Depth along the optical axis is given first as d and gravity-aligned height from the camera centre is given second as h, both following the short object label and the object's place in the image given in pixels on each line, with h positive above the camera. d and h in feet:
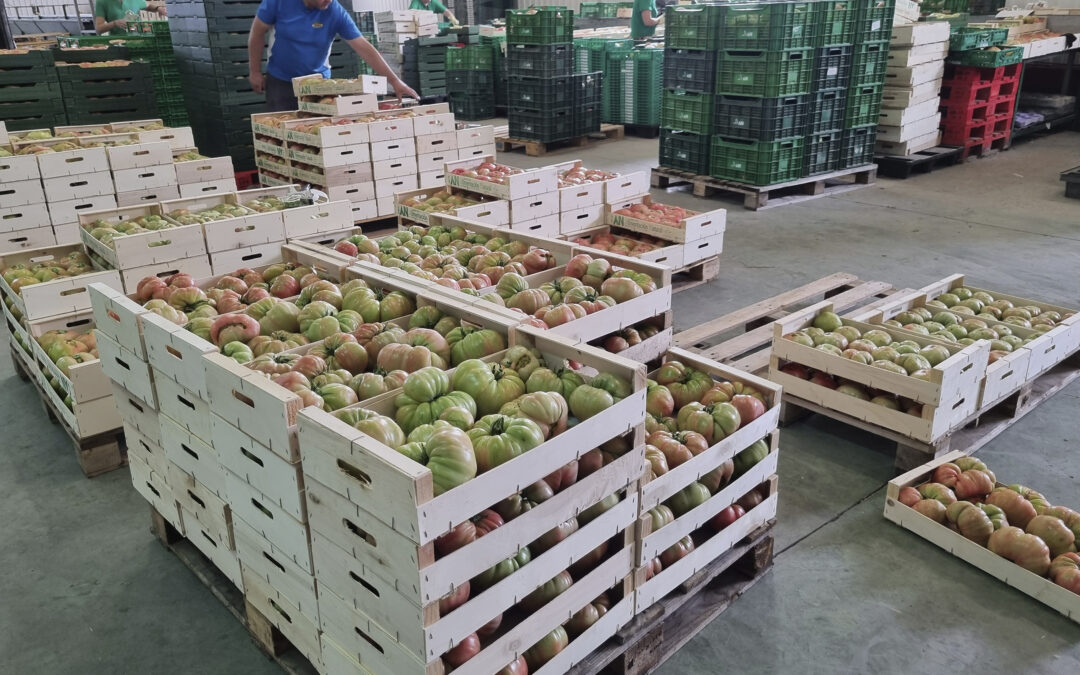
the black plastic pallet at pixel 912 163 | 34.65 -5.41
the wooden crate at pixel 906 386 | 12.62 -5.43
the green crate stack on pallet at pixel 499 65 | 50.90 -1.56
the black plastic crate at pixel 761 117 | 28.86 -2.87
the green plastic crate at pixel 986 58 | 34.73 -1.25
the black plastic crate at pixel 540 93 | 39.96 -2.58
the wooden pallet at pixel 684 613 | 9.00 -6.60
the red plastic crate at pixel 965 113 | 36.73 -3.68
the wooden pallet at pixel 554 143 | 40.86 -5.21
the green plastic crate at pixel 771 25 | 27.61 +0.21
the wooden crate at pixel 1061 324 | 15.38 -5.43
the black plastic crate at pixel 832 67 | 29.54 -1.26
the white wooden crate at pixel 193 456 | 9.39 -4.64
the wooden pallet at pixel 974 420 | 13.12 -6.56
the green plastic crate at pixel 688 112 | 30.78 -2.81
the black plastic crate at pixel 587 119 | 42.16 -4.09
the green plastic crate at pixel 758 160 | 29.60 -4.46
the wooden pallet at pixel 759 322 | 16.67 -6.10
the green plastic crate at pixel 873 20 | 29.94 +0.33
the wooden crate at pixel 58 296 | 14.85 -4.30
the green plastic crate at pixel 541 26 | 38.40 +0.53
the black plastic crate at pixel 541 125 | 40.63 -4.14
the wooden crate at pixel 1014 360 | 13.78 -5.56
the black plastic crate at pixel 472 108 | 51.62 -4.11
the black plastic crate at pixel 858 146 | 32.45 -4.40
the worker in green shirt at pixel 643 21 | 47.98 +0.78
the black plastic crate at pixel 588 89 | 41.57 -2.55
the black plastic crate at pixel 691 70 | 30.01 -1.27
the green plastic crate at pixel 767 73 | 28.14 -1.34
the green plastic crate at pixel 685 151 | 31.58 -4.32
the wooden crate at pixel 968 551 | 10.23 -6.68
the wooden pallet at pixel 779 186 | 30.04 -5.72
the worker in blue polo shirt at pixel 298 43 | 27.66 +0.00
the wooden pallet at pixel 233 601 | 9.42 -6.63
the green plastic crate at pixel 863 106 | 31.53 -2.80
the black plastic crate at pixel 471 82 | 50.85 -2.51
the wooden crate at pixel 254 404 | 7.45 -3.26
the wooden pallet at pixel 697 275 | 21.93 -6.22
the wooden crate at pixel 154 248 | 15.61 -3.71
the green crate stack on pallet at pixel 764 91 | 27.96 -1.96
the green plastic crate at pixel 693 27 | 29.35 +0.23
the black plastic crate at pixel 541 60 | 38.86 -1.04
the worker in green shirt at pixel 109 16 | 43.11 +1.62
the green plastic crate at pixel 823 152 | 31.24 -4.44
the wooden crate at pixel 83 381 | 13.21 -5.15
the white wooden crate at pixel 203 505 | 9.69 -5.36
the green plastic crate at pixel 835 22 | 28.64 +0.28
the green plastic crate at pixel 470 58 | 49.85 -1.09
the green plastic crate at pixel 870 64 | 30.81 -1.23
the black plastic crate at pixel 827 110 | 30.27 -2.82
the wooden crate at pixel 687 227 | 21.13 -4.82
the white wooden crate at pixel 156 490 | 11.00 -5.83
